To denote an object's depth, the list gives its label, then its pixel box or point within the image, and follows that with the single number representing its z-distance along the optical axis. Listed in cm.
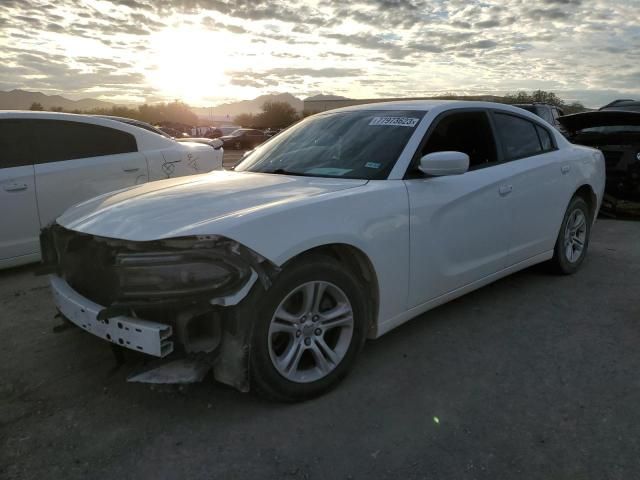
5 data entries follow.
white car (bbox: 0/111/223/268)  502
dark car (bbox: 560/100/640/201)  748
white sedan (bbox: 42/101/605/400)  246
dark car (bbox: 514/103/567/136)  1099
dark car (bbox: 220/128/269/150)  3195
